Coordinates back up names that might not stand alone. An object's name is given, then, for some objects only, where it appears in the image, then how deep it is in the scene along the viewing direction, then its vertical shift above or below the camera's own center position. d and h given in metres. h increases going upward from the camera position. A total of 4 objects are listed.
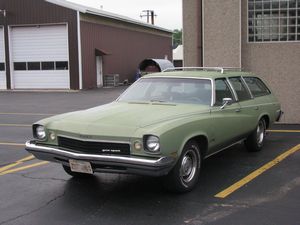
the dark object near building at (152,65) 33.04 +0.33
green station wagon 5.25 -0.73
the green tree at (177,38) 108.94 +7.57
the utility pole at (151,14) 72.53 +8.77
